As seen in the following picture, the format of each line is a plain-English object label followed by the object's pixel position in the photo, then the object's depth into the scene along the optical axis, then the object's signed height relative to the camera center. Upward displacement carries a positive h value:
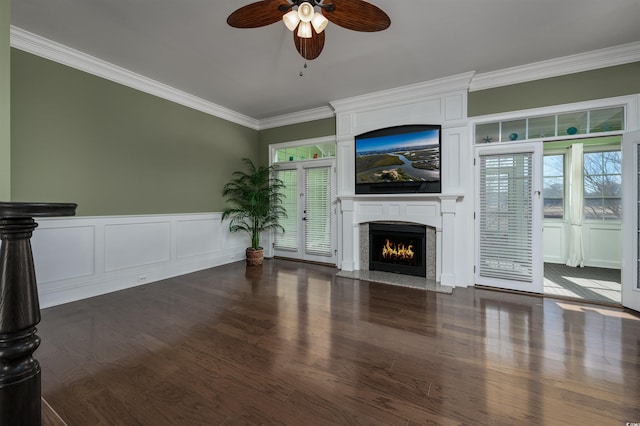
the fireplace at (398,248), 4.38 -0.61
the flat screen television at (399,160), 4.17 +0.86
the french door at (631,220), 3.08 -0.10
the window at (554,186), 5.58 +0.54
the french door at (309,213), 5.30 -0.02
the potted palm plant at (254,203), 5.39 +0.19
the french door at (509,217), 3.62 -0.07
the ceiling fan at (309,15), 2.01 +1.55
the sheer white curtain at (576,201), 5.20 +0.21
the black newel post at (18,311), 0.64 -0.24
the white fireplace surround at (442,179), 3.98 +0.49
